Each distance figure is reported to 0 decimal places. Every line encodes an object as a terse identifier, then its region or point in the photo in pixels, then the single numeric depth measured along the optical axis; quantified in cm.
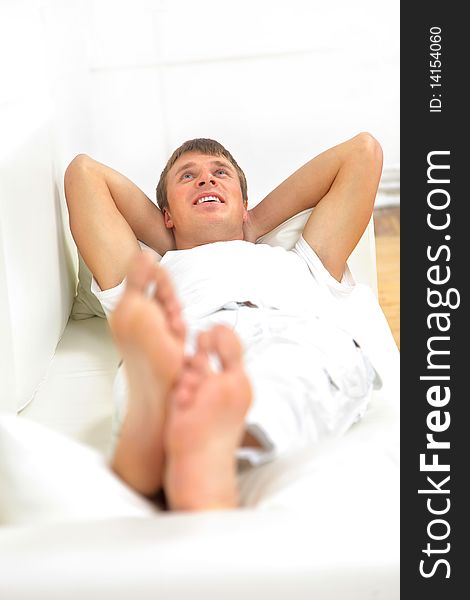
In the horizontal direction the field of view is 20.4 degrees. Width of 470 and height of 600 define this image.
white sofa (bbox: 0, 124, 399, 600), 152
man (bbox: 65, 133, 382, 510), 155
